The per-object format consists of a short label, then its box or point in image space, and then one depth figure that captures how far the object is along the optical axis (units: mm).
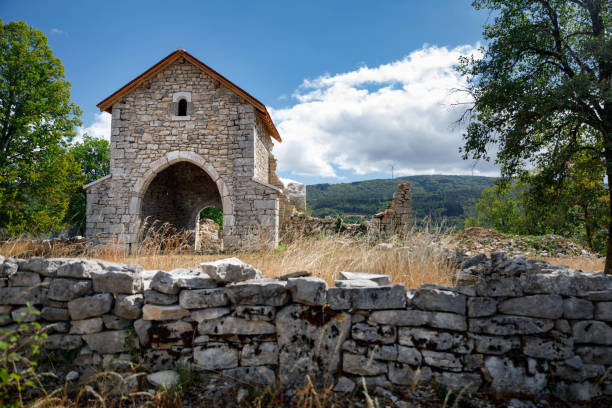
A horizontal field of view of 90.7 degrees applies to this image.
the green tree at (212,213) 27672
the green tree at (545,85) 6172
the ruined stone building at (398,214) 12273
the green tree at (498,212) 27372
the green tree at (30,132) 11273
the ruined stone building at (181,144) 10156
